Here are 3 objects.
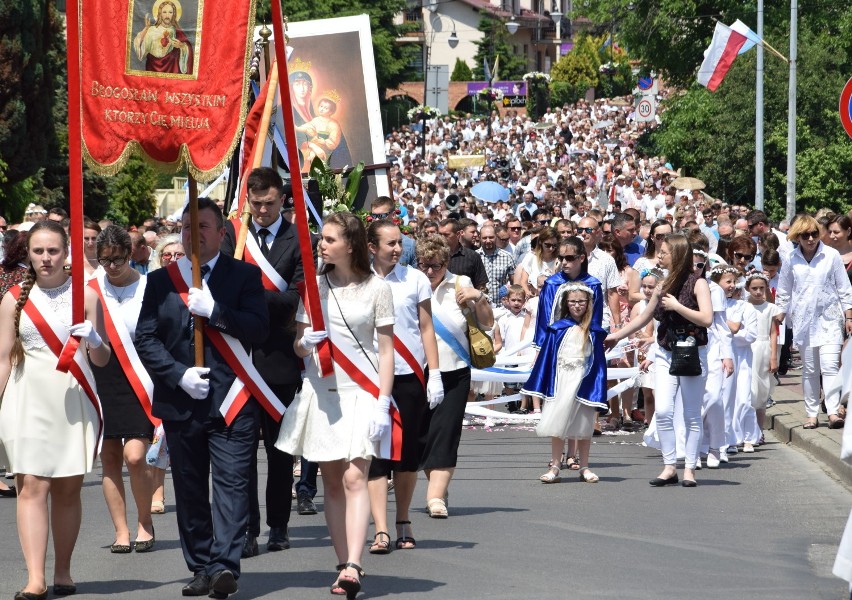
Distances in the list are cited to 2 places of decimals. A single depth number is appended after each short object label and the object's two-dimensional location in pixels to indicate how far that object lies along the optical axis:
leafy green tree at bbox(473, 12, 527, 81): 120.69
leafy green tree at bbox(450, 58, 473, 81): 123.88
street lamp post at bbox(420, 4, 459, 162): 127.38
